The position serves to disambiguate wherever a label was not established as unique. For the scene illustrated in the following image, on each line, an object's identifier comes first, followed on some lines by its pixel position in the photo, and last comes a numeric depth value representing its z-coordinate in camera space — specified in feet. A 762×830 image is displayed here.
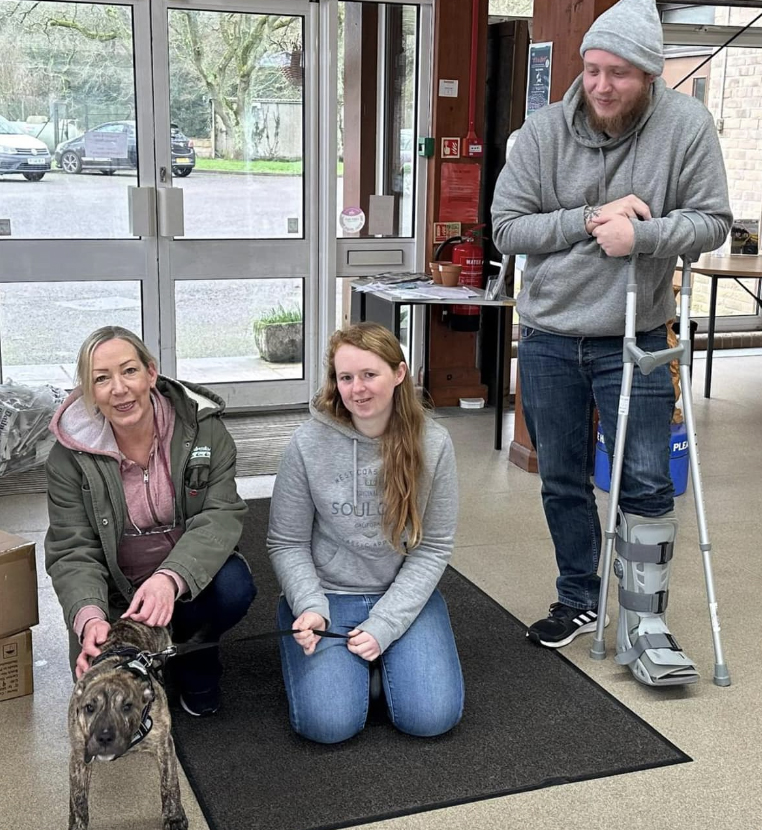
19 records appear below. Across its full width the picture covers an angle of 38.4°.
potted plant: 18.30
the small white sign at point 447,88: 17.84
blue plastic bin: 13.84
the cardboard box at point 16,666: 8.62
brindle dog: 6.32
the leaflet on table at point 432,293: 15.76
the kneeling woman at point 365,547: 8.01
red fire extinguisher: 17.61
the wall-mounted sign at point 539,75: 14.15
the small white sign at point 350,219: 18.24
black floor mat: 7.28
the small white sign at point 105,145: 16.66
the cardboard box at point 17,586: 8.44
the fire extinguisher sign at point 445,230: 18.28
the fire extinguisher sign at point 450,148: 18.10
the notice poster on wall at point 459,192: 18.19
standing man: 8.32
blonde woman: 7.76
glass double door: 16.39
